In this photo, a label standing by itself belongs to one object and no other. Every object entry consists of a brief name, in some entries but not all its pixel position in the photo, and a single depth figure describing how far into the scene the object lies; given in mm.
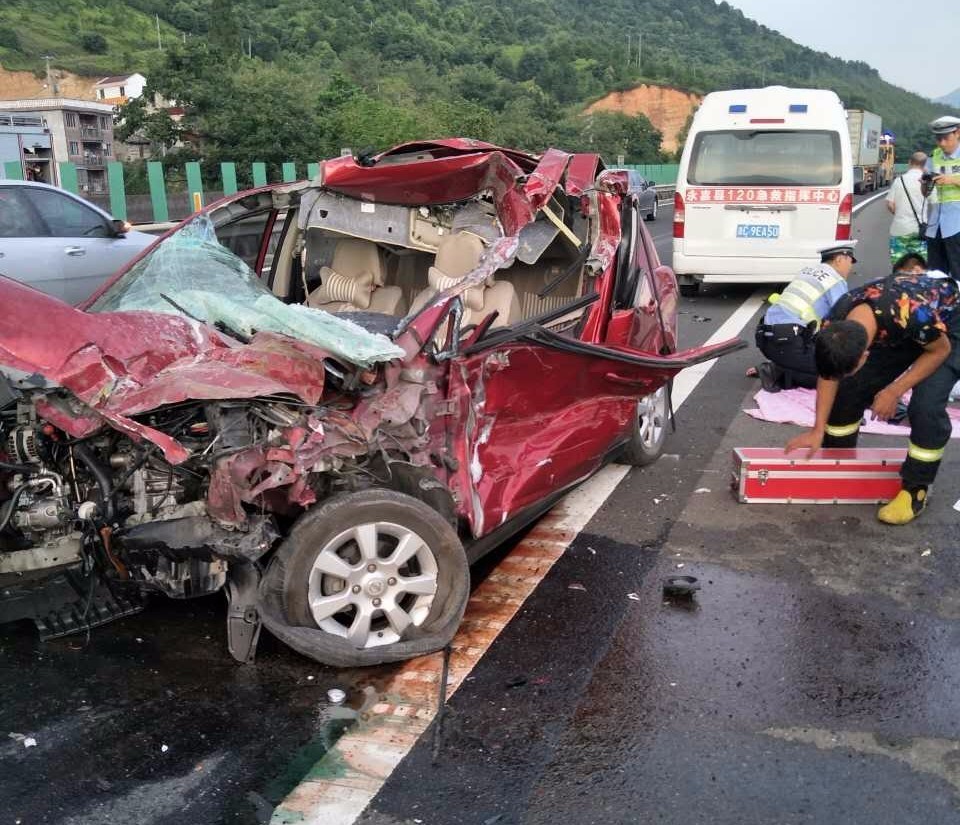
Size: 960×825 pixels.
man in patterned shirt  4426
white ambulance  10570
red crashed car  3125
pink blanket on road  6309
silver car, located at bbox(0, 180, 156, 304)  8047
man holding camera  8078
